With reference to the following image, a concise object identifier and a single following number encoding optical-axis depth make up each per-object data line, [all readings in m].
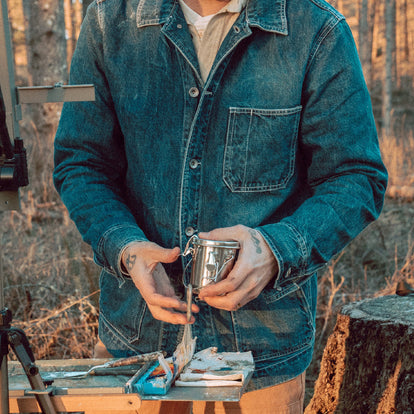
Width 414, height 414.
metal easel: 1.19
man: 1.77
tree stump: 2.76
